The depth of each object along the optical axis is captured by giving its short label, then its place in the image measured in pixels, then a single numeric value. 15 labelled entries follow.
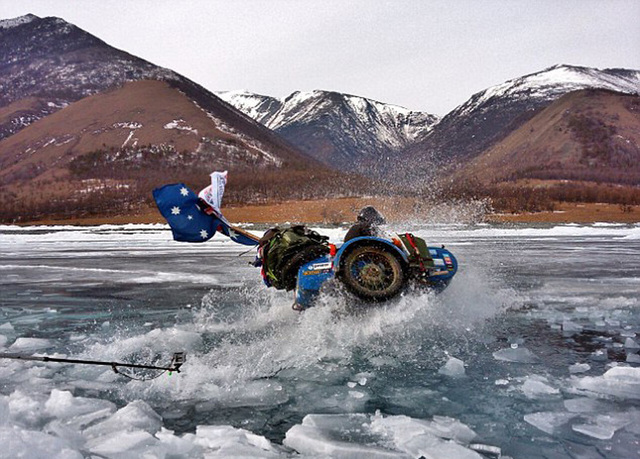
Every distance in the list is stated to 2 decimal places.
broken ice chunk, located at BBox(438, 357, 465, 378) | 4.98
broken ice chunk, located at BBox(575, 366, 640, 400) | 4.44
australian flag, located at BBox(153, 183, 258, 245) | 7.29
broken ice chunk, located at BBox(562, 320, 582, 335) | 6.72
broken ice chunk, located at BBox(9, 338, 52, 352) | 6.23
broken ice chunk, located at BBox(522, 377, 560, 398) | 4.42
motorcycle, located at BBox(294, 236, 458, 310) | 6.28
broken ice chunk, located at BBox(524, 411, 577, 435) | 3.74
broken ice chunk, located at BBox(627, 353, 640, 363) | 5.31
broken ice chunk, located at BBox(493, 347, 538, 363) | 5.41
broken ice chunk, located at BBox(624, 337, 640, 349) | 5.88
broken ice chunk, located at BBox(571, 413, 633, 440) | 3.61
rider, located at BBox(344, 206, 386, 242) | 6.71
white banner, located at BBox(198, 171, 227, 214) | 7.69
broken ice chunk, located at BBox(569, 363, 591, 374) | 5.00
